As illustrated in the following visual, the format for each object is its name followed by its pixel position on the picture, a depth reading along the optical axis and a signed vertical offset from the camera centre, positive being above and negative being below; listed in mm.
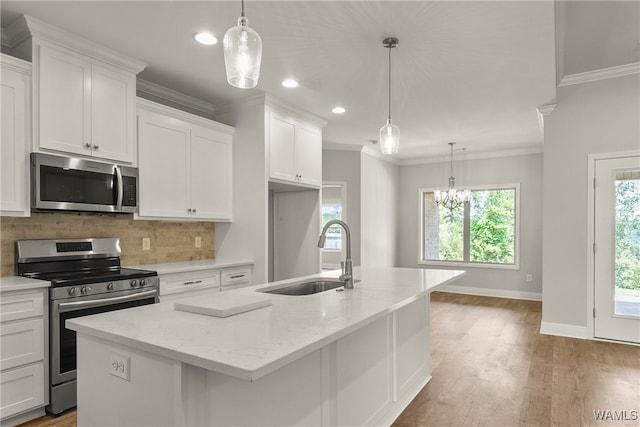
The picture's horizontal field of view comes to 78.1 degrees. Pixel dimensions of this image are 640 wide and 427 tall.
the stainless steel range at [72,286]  2500 -489
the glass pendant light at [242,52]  1580 +657
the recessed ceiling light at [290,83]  3591 +1209
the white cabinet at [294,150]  4066 +705
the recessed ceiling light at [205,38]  2700 +1230
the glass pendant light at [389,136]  2838 +562
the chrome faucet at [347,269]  2283 -327
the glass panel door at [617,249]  3926 -360
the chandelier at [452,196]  6660 +304
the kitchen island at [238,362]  1205 -521
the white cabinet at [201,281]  3201 -593
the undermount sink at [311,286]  2488 -476
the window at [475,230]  6969 -294
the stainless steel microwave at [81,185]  2576 +210
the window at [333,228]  6822 -247
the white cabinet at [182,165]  3293 +446
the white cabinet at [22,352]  2305 -829
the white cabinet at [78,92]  2572 +868
